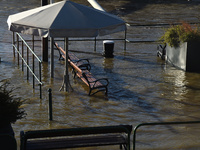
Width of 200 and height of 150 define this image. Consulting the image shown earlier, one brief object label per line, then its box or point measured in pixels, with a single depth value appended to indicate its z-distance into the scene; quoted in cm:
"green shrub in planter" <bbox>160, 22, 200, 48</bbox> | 1452
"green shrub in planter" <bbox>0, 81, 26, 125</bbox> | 662
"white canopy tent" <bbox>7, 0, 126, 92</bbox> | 1036
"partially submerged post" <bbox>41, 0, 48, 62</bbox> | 1536
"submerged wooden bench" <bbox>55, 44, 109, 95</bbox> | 1163
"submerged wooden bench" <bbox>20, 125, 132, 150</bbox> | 621
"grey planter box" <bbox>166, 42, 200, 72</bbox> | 1458
